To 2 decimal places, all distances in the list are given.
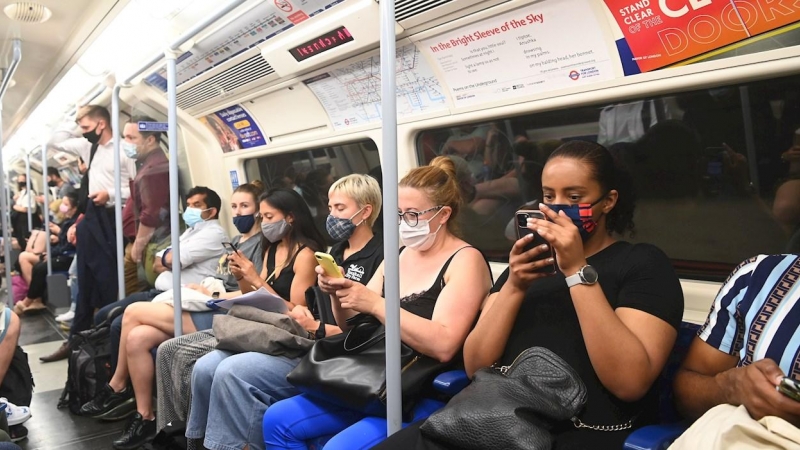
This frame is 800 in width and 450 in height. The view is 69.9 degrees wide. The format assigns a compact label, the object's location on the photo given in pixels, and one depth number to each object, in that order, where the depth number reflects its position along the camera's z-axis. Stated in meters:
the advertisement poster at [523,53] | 2.39
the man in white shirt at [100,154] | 4.88
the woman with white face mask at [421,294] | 2.15
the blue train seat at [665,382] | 2.02
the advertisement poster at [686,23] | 1.89
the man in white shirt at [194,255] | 4.21
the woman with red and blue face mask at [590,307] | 1.69
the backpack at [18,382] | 3.54
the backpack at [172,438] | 3.01
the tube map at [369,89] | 3.17
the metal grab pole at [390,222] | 1.84
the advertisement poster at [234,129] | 5.05
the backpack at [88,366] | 3.89
